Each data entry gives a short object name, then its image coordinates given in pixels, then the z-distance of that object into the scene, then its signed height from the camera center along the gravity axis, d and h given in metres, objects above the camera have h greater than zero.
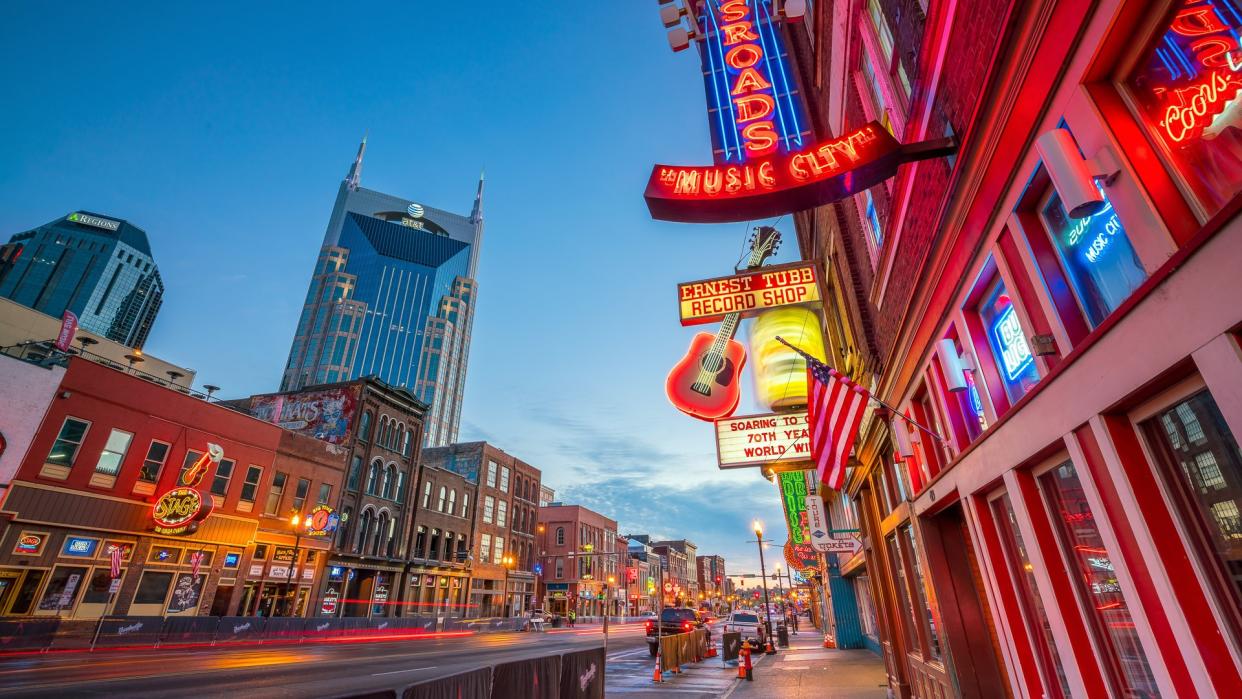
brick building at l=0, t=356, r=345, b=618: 20.83 +3.77
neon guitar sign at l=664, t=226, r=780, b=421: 11.63 +4.60
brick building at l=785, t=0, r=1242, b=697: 2.66 +1.72
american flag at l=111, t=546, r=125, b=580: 20.39 +1.37
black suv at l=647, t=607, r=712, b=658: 27.27 -1.19
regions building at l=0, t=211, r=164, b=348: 148.12 +88.66
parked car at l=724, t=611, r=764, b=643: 37.03 -1.44
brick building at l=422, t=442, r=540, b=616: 52.56 +7.03
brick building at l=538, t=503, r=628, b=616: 70.12 +4.43
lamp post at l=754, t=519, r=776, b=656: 23.84 -1.60
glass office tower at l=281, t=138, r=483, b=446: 138.00 +78.36
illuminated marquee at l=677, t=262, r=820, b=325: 11.35 +6.04
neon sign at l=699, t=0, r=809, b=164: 10.59 +10.80
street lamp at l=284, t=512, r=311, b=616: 29.60 +2.82
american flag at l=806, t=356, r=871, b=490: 7.97 +2.54
